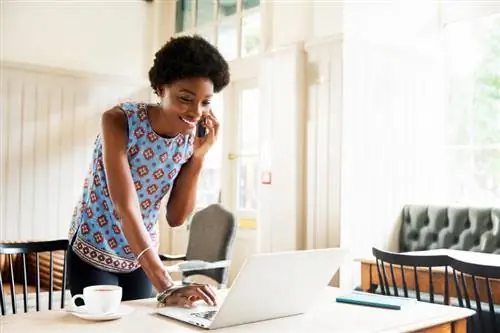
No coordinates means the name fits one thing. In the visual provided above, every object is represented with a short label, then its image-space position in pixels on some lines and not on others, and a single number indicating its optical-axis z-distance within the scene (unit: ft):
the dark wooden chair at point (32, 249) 6.05
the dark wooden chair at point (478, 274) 7.05
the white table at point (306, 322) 4.14
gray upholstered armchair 11.20
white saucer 4.31
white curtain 12.98
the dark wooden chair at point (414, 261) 7.89
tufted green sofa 12.18
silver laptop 4.12
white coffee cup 4.41
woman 5.08
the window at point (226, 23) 15.88
